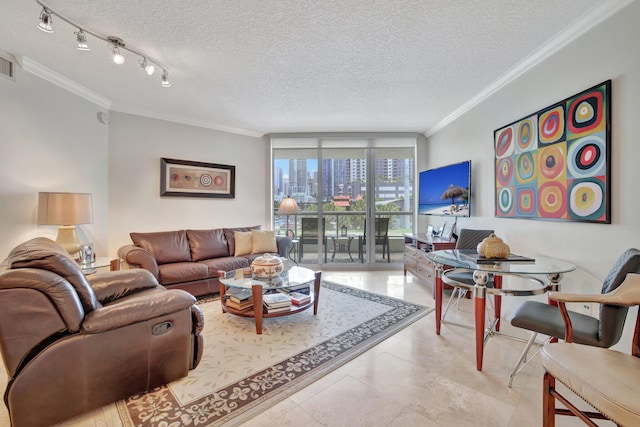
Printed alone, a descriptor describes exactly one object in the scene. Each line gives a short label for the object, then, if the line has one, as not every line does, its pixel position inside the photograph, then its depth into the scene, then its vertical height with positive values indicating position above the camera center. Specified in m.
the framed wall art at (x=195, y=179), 4.20 +0.57
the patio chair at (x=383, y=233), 5.32 -0.36
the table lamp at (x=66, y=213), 2.68 +0.01
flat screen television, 3.61 +0.35
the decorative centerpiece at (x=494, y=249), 2.23 -0.28
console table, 3.58 -0.57
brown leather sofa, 3.24 -0.56
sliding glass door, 5.33 +0.33
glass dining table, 1.94 -0.39
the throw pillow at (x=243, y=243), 4.20 -0.44
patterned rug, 1.59 -1.11
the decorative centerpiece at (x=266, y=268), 2.82 -0.55
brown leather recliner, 1.35 -0.69
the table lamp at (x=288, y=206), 4.86 +0.14
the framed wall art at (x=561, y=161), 1.96 +0.45
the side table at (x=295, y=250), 5.33 -0.70
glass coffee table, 2.51 -0.67
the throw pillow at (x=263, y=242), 4.29 -0.43
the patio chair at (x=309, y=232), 5.34 -0.35
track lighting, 1.89 +1.40
